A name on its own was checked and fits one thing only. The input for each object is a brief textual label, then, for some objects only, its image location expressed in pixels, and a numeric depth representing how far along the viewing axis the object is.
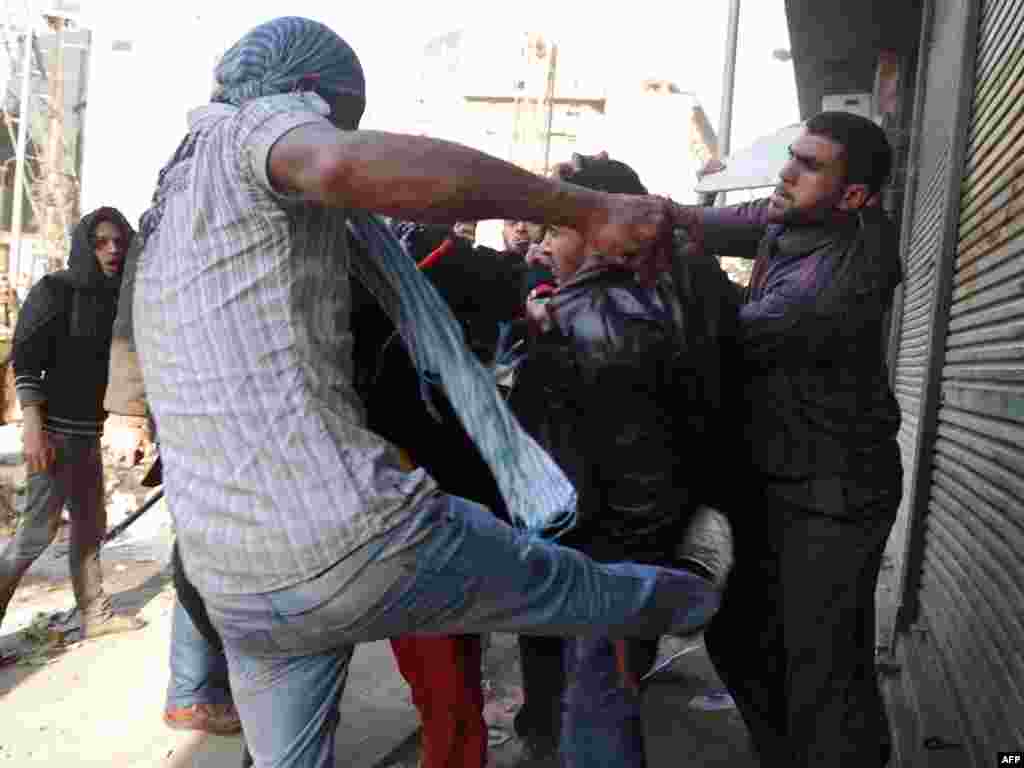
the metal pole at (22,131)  22.12
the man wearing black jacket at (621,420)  2.40
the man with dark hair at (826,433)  2.68
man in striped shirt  1.56
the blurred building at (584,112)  51.03
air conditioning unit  7.91
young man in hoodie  4.52
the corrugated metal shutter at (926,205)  4.67
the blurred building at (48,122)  26.31
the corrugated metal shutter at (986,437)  3.02
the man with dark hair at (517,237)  4.42
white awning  3.98
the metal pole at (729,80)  9.69
